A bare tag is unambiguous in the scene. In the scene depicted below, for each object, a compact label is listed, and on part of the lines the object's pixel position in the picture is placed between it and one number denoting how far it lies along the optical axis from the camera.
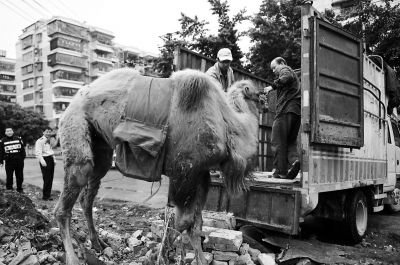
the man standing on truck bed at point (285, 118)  5.56
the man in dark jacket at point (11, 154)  9.70
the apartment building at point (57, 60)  53.16
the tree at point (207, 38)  14.85
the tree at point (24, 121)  43.62
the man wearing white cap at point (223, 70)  4.79
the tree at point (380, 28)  12.41
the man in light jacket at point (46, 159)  9.19
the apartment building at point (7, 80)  63.53
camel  3.15
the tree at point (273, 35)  14.87
